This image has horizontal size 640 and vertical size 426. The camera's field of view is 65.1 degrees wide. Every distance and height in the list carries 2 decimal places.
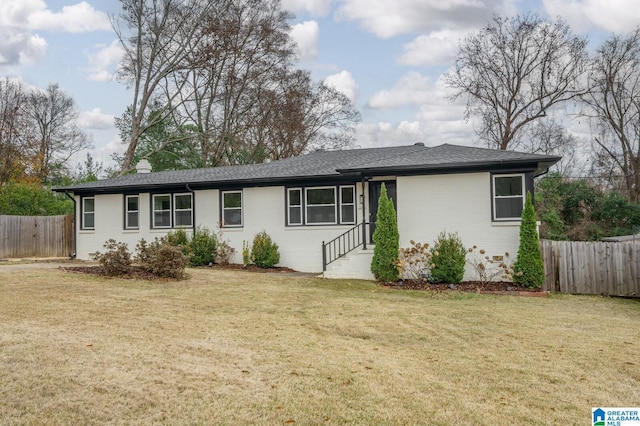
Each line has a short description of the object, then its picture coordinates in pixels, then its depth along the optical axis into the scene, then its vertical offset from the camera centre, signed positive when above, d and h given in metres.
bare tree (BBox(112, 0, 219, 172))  27.14 +11.25
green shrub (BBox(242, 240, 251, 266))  16.47 -0.51
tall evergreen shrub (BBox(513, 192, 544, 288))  12.66 -0.51
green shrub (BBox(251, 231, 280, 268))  16.03 -0.39
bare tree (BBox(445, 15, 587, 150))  27.27 +9.23
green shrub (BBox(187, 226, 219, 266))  16.84 -0.23
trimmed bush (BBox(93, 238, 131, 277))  12.70 -0.50
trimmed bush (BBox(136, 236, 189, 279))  12.67 -0.51
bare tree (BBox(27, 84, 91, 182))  33.72 +8.25
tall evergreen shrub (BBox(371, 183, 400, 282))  13.53 -0.12
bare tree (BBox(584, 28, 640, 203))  26.41 +7.34
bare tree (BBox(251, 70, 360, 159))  32.66 +8.38
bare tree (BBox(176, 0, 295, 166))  27.52 +10.05
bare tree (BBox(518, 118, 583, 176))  29.31 +5.63
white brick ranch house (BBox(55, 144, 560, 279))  13.72 +1.24
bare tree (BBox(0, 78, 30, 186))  28.94 +6.75
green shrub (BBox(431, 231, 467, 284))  13.16 -0.66
